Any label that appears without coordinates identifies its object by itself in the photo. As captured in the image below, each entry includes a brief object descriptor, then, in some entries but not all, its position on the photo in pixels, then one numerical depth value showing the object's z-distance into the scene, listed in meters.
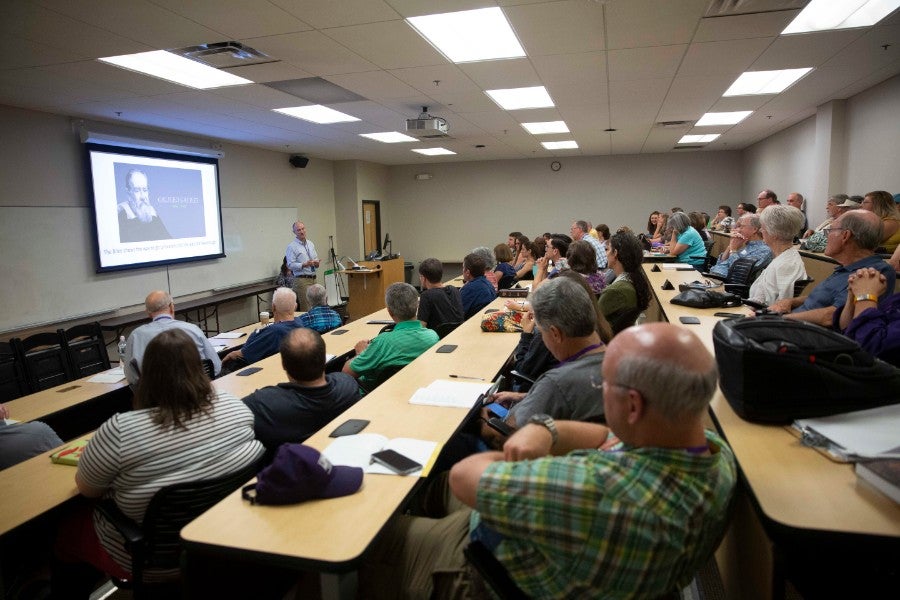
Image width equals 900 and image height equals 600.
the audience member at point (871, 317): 1.90
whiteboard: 5.25
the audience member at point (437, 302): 4.43
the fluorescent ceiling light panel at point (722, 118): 7.04
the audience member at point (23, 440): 2.30
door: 12.09
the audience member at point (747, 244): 4.73
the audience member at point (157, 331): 3.43
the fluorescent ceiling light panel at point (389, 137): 7.97
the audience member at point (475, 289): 5.13
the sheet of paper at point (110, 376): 3.45
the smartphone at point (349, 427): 2.05
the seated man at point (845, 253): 2.56
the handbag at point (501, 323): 3.83
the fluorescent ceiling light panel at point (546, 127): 7.45
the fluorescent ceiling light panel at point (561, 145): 9.62
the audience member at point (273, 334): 3.82
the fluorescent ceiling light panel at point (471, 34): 3.31
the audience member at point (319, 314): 4.53
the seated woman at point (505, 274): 6.48
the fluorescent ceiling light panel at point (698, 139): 9.11
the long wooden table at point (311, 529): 1.34
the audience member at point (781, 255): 3.49
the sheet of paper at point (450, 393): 2.36
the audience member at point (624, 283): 3.60
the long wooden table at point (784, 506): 1.16
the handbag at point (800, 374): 1.50
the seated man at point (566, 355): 1.82
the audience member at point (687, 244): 7.11
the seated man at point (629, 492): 1.10
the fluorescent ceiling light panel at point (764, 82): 5.01
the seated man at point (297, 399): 2.20
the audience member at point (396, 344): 3.17
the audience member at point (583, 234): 7.14
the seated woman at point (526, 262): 7.04
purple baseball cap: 1.54
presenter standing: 8.96
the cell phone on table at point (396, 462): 1.72
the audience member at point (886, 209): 4.50
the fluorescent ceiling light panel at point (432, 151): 10.08
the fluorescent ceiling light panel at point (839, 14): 3.43
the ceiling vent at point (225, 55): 3.70
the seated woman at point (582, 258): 4.39
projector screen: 6.19
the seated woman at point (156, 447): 1.81
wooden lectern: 9.65
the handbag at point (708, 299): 3.49
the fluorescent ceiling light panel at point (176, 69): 3.93
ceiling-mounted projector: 6.01
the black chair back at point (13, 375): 3.71
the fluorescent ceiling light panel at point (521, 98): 5.35
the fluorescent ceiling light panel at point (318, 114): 5.95
